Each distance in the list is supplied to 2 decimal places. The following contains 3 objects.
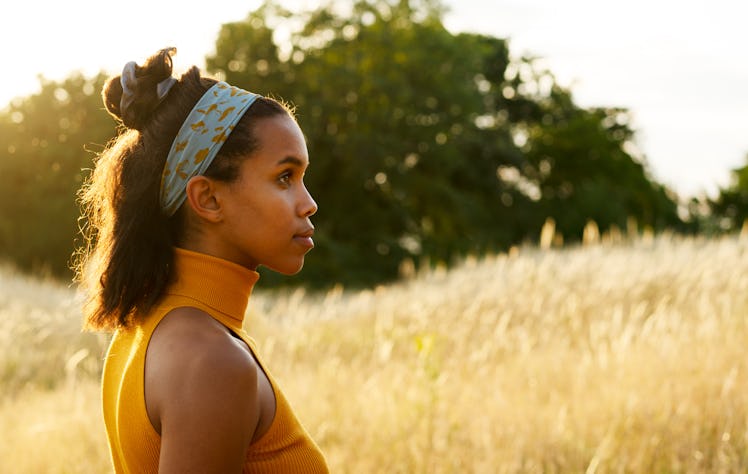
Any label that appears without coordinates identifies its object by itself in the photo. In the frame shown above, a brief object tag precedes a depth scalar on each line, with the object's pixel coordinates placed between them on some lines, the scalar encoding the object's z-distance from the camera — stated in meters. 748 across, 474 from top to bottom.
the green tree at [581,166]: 25.88
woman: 1.35
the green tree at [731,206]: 26.40
